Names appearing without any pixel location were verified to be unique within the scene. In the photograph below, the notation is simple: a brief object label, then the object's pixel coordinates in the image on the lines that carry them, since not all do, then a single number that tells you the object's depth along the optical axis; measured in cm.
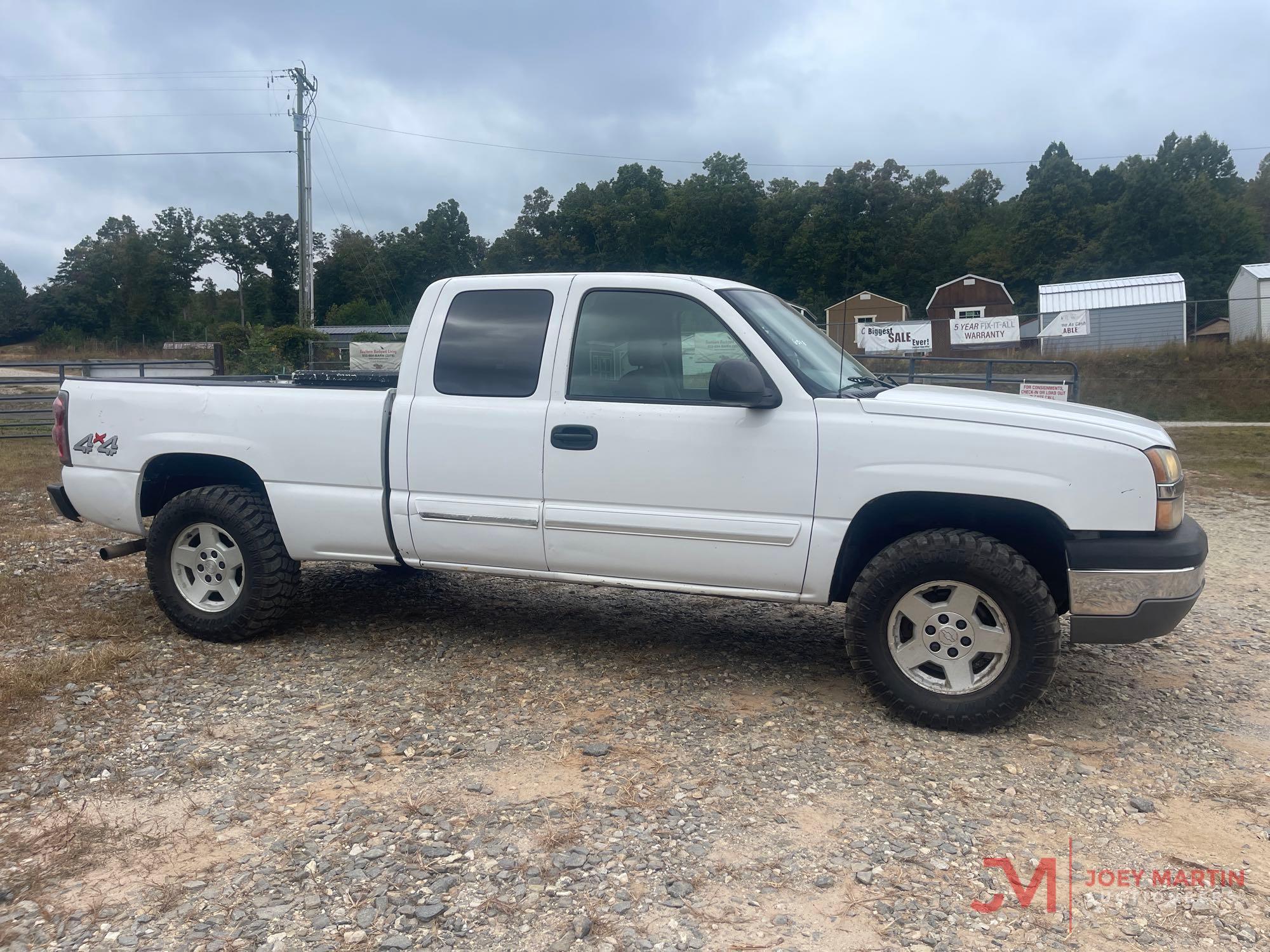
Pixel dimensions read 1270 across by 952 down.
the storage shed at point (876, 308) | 4438
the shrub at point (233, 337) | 2469
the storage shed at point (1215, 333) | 2802
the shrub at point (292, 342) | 2233
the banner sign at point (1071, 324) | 2870
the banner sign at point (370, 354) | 1886
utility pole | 2653
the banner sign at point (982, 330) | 2827
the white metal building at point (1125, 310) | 3077
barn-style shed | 4888
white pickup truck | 380
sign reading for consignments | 1122
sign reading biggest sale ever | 2608
